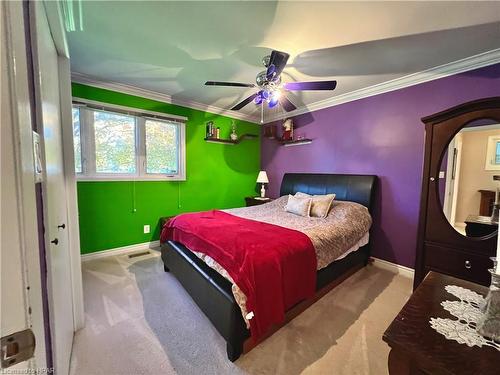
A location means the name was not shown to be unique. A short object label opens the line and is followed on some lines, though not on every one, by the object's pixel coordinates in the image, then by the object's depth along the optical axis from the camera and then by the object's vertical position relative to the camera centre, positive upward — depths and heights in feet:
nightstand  13.69 -1.99
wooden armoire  5.56 -1.60
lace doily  2.66 -2.10
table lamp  14.38 -0.58
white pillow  9.25 -1.59
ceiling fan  5.83 +2.73
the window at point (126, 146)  9.16 +1.15
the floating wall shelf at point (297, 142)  12.47 +1.79
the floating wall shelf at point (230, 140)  12.72 +1.86
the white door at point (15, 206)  1.22 -0.25
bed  4.67 -3.16
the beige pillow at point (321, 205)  8.93 -1.48
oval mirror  5.65 -0.17
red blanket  4.72 -2.28
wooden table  2.35 -2.14
